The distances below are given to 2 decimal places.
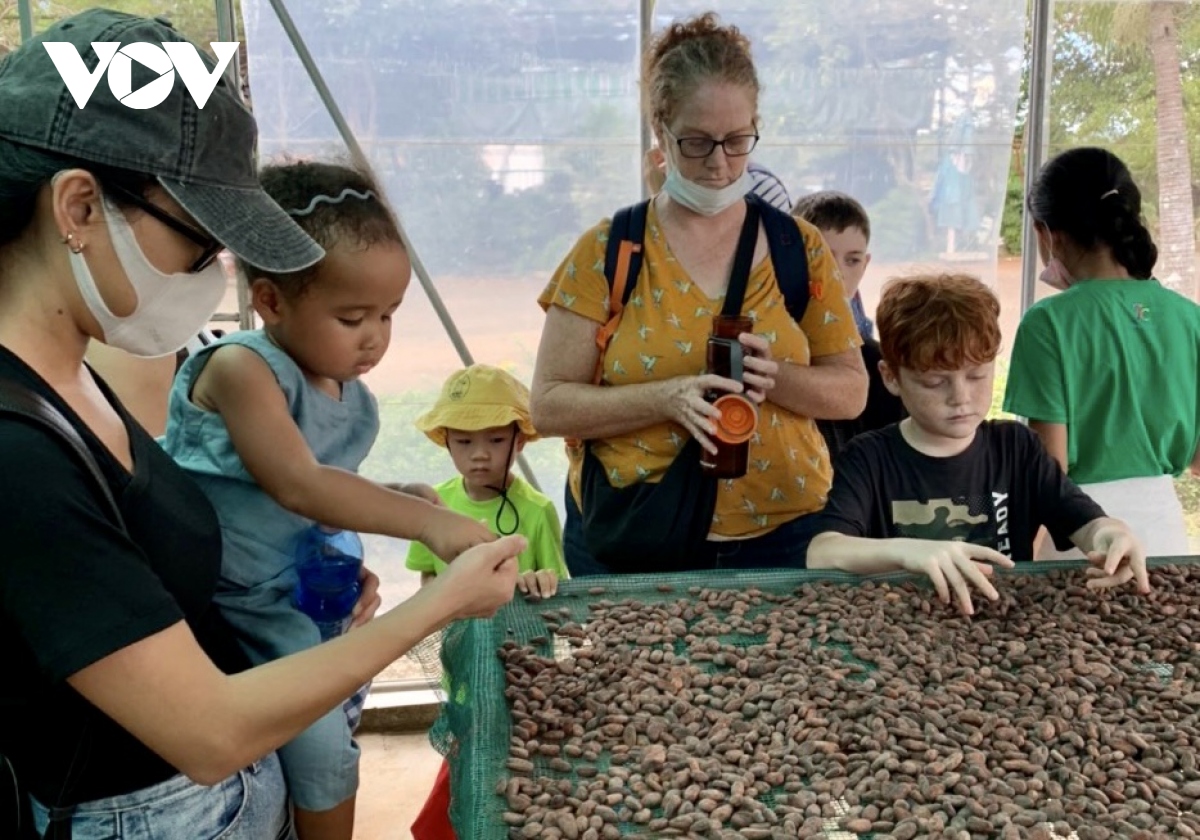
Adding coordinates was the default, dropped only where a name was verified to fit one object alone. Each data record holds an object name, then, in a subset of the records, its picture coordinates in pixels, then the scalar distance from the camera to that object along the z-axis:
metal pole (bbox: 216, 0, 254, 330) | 2.96
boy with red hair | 1.91
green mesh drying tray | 1.23
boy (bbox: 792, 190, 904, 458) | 2.75
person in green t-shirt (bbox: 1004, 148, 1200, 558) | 2.35
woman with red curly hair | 1.95
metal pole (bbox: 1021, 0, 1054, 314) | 3.43
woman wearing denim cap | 0.90
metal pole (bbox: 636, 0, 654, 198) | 3.16
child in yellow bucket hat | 2.64
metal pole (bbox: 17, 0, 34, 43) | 2.69
